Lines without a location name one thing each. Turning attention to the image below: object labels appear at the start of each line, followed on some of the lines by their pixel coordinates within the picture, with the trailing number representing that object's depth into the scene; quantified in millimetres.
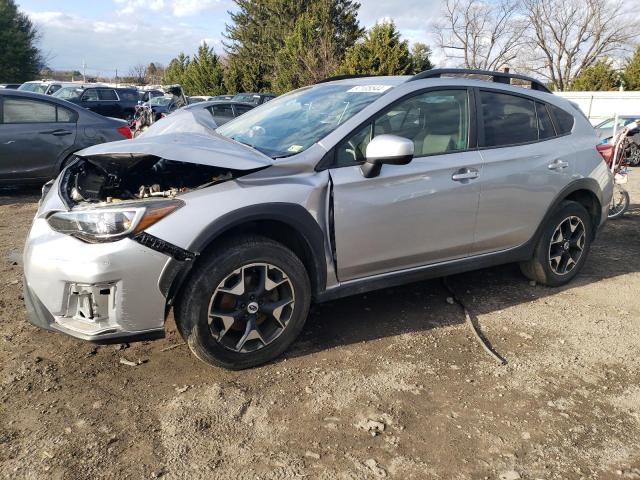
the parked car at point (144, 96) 21916
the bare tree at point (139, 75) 77288
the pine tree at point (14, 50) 42625
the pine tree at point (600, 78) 31109
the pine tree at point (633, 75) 30750
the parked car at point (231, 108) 13938
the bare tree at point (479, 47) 46375
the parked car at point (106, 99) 19484
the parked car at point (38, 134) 7453
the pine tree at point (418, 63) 24403
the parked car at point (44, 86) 20852
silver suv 2793
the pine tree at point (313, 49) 28734
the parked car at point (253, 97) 21464
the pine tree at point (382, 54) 23844
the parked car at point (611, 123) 14498
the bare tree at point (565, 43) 43906
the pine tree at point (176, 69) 50156
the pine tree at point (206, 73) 41625
